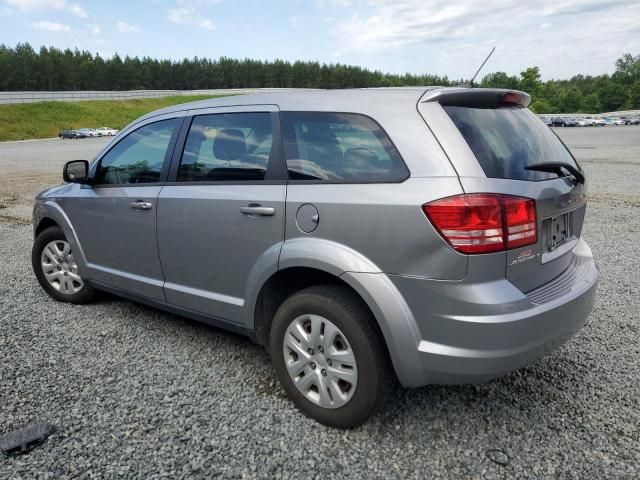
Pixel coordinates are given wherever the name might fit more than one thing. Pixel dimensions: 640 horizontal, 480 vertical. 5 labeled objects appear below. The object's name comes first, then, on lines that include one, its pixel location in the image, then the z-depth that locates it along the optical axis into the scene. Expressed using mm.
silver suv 2295
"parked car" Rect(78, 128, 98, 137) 52812
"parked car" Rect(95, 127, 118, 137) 54675
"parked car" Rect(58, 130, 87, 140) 51406
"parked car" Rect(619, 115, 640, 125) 61500
